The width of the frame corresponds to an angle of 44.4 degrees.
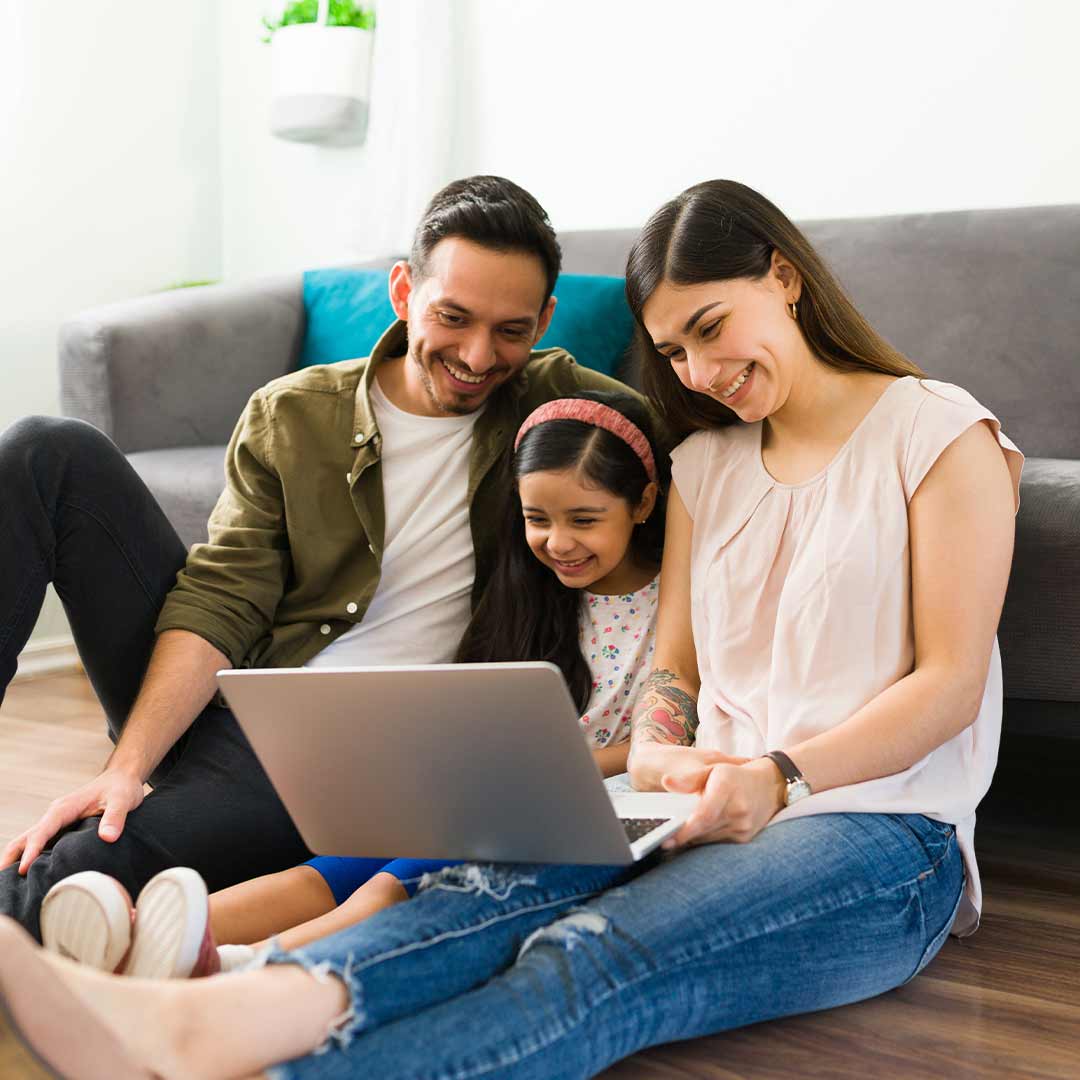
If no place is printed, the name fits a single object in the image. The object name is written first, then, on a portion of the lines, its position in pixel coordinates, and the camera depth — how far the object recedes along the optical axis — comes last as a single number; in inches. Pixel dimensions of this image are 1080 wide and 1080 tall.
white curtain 108.2
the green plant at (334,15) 110.3
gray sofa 58.7
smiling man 53.3
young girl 58.1
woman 35.1
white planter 111.0
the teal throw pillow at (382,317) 83.2
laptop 37.7
